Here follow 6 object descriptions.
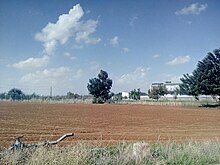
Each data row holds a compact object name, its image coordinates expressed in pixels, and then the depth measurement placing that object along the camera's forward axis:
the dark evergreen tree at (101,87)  53.35
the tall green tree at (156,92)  58.03
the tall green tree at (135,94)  66.12
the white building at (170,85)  87.27
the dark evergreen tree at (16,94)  50.20
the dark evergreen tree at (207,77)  34.06
